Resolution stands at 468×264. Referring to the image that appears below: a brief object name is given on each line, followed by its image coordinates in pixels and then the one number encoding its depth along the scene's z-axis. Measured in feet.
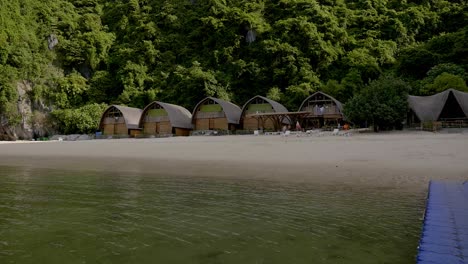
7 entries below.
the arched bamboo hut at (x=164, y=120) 133.80
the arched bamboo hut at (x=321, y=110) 125.59
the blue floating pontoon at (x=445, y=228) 11.23
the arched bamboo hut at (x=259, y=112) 130.11
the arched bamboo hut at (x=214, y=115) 132.98
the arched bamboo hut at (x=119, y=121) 139.33
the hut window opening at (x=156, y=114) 135.95
